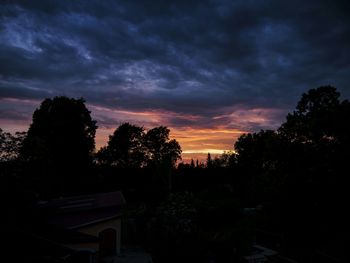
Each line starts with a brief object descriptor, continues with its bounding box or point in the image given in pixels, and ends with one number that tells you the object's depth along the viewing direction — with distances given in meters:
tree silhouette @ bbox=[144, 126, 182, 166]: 60.75
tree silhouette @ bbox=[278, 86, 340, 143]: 19.53
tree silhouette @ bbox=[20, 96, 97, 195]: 34.66
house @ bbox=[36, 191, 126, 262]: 24.41
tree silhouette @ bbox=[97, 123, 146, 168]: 58.31
